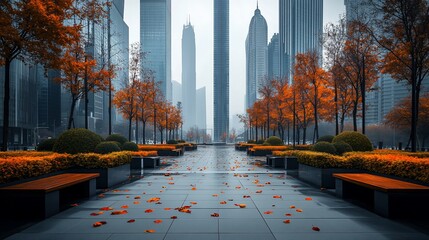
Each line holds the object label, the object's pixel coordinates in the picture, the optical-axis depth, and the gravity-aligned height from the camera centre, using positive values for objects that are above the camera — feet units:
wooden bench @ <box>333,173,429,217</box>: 23.90 -5.65
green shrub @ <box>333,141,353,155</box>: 45.96 -3.22
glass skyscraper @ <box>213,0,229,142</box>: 526.16 +111.89
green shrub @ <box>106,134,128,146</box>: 67.92 -2.68
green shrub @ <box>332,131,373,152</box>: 48.01 -2.43
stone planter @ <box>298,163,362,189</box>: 38.11 -6.28
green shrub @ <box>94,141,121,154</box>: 43.32 -3.02
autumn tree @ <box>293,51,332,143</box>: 89.78 +13.83
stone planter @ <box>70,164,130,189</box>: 37.65 -6.10
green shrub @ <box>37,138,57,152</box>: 46.68 -2.95
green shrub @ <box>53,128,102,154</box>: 40.11 -2.10
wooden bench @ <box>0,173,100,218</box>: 24.06 -5.59
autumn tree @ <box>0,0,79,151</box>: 38.78 +12.12
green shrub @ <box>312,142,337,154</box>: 45.39 -3.27
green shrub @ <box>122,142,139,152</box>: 66.44 -4.44
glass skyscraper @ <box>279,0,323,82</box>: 539.70 +178.99
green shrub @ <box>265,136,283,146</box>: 102.53 -5.16
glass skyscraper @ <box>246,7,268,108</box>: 462.43 +78.30
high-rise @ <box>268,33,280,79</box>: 562.25 +128.36
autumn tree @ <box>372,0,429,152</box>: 50.67 +16.41
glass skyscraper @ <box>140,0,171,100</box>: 517.51 +169.37
